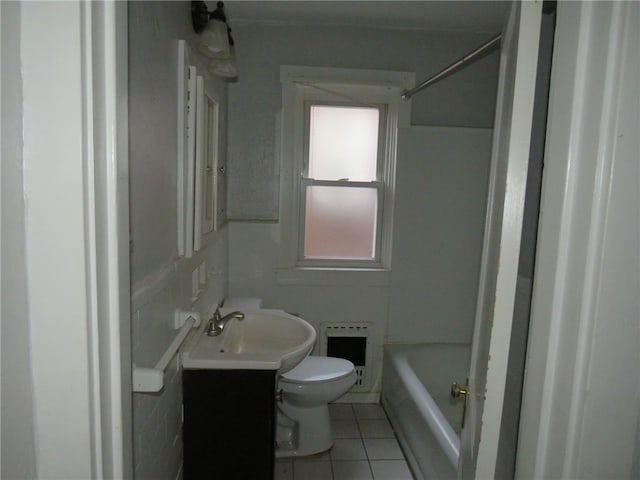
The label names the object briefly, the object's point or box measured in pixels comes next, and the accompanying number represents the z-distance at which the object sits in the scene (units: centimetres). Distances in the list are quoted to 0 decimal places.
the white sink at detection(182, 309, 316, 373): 155
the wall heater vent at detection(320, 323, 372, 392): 286
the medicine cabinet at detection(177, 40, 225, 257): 144
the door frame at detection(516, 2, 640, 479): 56
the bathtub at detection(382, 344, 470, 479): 189
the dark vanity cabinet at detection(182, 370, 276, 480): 156
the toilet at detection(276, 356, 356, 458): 215
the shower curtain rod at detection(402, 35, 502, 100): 149
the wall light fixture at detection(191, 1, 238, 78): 162
